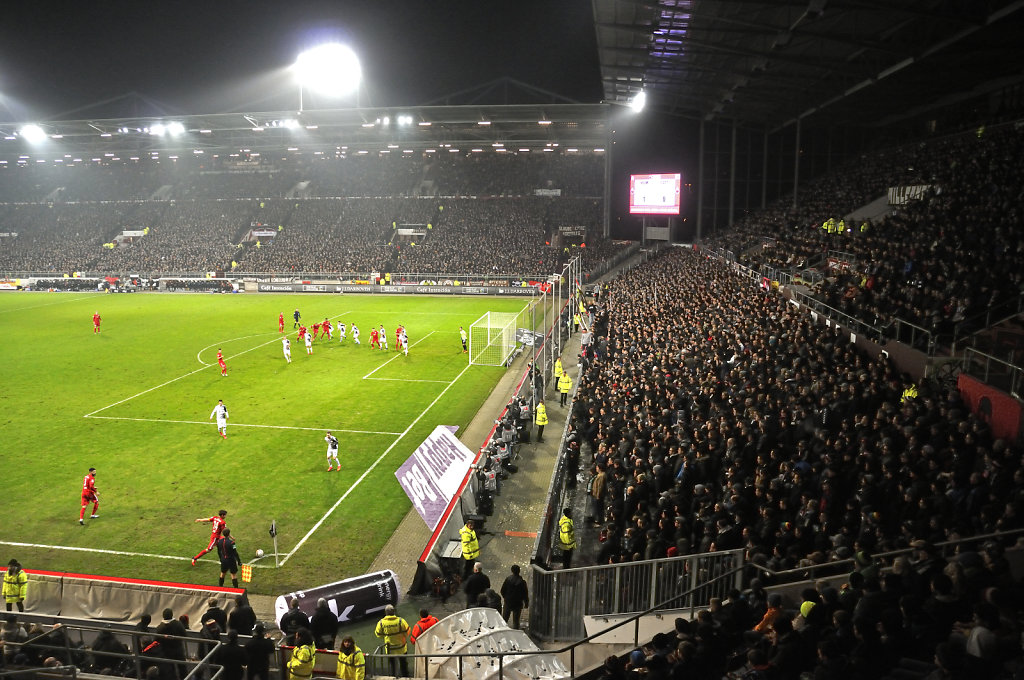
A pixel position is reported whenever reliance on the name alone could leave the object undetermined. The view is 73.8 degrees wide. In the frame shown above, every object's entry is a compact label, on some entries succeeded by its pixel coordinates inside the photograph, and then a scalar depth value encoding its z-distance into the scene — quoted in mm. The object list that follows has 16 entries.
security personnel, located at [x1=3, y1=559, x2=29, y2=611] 11016
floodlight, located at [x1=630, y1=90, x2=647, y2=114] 45484
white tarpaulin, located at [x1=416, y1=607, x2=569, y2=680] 8141
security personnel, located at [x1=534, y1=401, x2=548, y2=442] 20094
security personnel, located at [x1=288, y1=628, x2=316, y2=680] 8656
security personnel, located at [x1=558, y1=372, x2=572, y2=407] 23344
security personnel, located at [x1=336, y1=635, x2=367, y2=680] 8469
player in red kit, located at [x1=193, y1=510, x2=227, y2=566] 12841
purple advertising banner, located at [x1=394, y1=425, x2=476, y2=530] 14269
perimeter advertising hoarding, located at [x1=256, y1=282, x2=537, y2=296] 59000
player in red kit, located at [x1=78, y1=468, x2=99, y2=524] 15398
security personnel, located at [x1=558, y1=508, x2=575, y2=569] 11698
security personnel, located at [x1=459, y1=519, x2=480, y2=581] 12344
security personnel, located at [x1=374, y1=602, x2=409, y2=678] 9422
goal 32406
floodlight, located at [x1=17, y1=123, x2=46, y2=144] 60781
